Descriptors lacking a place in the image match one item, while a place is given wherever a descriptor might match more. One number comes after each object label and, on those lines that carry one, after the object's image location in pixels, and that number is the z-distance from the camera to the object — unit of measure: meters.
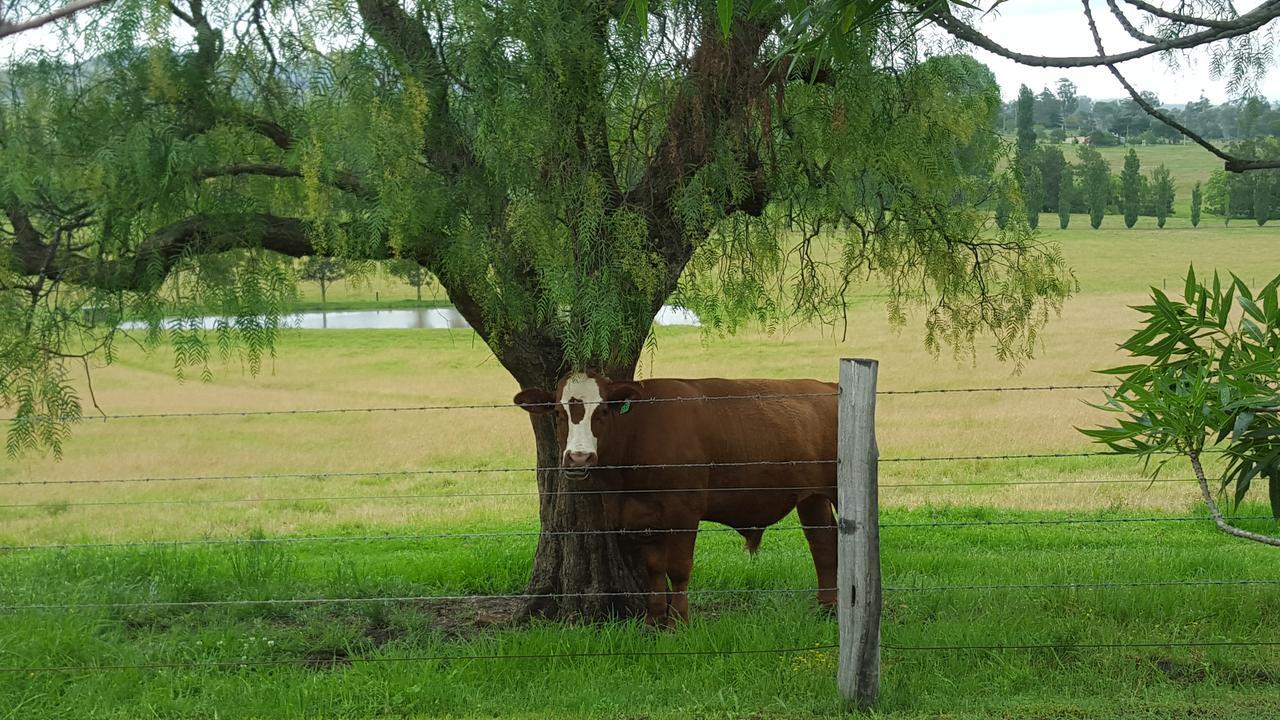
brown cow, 7.02
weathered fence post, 5.36
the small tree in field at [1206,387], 5.62
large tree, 6.07
